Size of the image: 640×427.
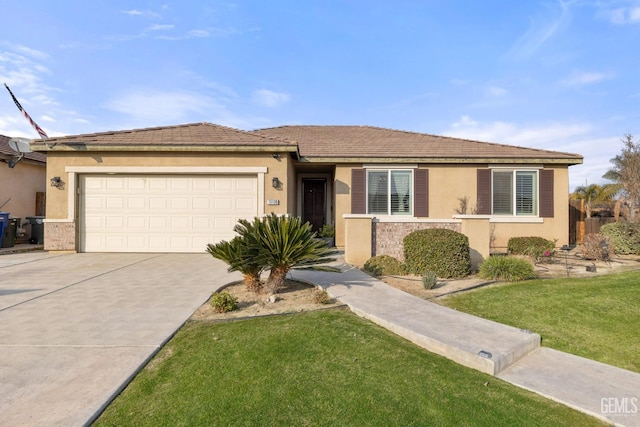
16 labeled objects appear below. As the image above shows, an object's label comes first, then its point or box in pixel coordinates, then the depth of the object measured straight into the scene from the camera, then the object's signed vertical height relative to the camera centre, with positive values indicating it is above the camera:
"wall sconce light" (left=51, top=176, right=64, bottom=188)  10.41 +1.10
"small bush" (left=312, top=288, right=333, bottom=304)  5.22 -1.35
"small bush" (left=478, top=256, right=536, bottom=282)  6.91 -1.14
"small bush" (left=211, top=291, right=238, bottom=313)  4.85 -1.34
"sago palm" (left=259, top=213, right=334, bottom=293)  5.38 -0.53
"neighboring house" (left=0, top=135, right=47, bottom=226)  12.78 +1.37
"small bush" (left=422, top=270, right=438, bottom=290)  6.32 -1.25
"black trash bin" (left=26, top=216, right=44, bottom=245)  13.25 -0.61
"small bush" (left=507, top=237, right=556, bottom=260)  9.89 -0.90
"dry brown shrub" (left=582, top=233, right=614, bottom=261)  8.77 -0.81
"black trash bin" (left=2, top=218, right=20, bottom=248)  11.67 -0.70
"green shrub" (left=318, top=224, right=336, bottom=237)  11.93 -0.54
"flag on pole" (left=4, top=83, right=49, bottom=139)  13.09 +3.89
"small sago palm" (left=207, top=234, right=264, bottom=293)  5.32 -0.66
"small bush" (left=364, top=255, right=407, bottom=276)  7.60 -1.20
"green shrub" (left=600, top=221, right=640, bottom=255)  10.30 -0.61
